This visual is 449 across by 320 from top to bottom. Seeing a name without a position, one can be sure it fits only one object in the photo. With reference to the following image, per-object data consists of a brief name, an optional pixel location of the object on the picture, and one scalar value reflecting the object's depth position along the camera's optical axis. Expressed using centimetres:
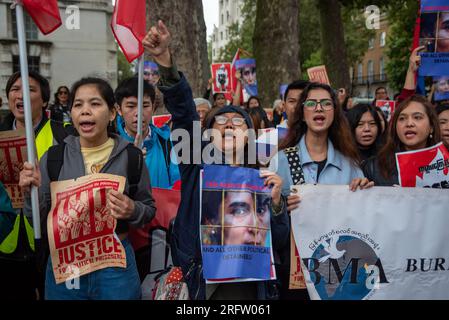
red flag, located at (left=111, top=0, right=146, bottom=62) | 372
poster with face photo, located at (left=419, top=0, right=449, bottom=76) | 536
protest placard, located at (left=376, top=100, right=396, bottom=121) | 922
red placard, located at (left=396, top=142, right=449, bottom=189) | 355
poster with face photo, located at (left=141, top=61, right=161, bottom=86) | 748
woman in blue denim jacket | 342
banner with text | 335
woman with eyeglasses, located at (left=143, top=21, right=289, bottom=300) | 306
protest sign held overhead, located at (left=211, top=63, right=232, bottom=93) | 991
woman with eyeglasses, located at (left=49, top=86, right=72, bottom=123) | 779
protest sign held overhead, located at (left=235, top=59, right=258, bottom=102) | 1027
